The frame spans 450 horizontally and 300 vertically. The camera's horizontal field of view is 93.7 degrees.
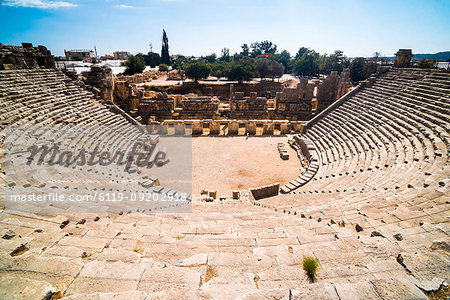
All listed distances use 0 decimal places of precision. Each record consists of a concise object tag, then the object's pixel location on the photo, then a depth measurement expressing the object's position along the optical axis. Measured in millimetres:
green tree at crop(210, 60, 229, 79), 45875
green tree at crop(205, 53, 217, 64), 82438
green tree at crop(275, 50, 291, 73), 66250
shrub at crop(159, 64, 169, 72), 53312
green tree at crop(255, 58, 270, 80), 43781
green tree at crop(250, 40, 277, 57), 85875
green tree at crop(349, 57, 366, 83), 41188
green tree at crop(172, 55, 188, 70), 61425
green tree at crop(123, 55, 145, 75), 41656
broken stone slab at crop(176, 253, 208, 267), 3143
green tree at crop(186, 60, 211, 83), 37781
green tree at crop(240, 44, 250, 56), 86750
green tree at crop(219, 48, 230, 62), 73812
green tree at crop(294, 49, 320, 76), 50750
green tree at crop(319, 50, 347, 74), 50625
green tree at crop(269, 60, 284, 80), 43844
